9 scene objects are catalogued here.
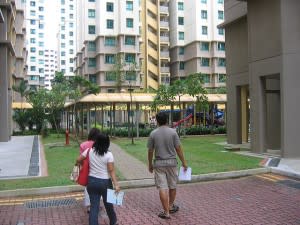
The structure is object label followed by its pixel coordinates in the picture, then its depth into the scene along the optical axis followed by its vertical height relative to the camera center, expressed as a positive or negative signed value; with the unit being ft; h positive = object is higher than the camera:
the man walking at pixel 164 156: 23.22 -2.55
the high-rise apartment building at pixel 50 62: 441.27 +54.90
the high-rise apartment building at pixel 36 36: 368.27 +71.43
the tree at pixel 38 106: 102.67 +1.73
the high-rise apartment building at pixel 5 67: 81.56 +9.25
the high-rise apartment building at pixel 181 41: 205.67 +35.95
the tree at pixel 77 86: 89.33 +5.95
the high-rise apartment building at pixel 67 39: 349.00 +63.52
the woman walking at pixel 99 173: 19.52 -2.88
